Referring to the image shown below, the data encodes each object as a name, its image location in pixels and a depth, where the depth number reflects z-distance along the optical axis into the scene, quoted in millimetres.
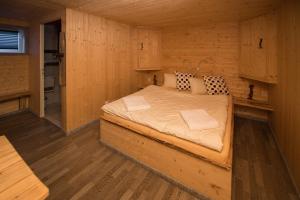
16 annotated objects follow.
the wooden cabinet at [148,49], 4500
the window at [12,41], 3775
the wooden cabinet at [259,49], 2922
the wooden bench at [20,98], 3673
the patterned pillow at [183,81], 3900
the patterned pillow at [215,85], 3584
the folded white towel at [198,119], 1941
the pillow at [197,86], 3630
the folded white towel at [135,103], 2549
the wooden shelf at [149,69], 4548
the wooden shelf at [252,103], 3162
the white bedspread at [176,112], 1796
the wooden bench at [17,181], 872
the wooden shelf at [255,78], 2943
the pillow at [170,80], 4129
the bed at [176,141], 1646
